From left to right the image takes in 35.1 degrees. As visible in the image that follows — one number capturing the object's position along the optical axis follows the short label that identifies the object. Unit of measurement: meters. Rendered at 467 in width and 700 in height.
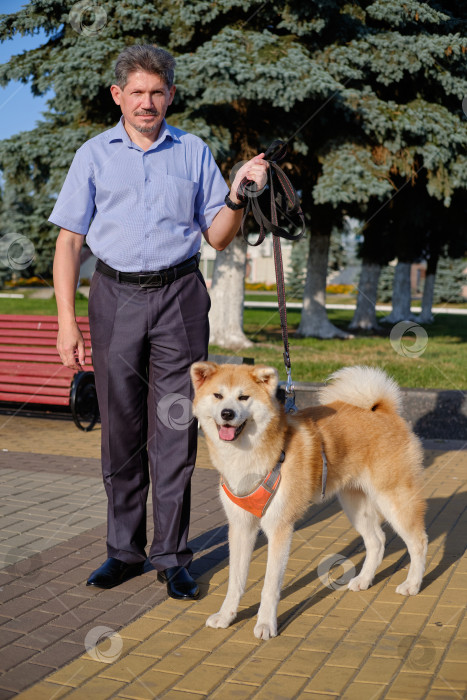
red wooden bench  8.40
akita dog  3.50
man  3.85
